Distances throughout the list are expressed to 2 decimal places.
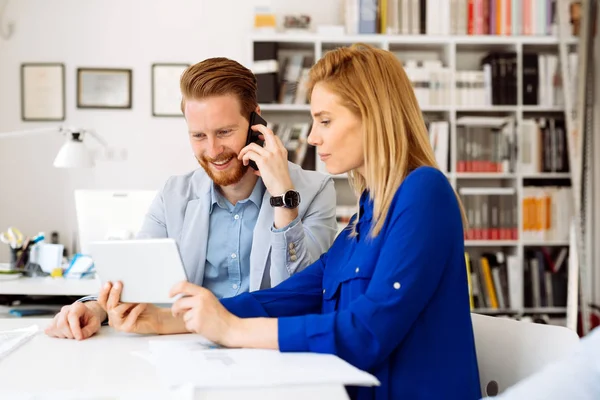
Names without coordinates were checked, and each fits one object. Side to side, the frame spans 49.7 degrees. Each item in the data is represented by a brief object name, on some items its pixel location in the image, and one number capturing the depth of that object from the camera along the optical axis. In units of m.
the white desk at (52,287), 2.57
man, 1.64
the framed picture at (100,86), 4.40
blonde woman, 1.08
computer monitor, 2.82
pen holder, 2.98
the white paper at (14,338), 1.19
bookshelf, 4.08
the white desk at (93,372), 0.89
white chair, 1.14
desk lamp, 3.07
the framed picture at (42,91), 4.38
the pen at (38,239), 3.04
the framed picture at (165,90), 4.43
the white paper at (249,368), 0.92
